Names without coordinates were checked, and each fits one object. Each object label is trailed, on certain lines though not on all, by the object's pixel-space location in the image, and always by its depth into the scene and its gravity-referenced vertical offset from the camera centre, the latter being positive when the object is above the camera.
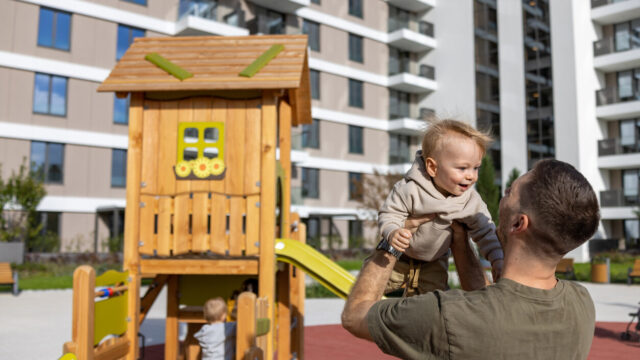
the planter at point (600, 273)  21.95 -2.13
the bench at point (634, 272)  20.55 -1.99
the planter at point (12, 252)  24.91 -1.71
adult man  1.90 -0.30
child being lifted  2.55 +0.08
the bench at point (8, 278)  17.66 -1.99
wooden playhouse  6.39 +0.52
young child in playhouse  5.89 -1.22
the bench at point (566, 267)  21.15 -1.86
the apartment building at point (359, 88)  28.53 +7.71
